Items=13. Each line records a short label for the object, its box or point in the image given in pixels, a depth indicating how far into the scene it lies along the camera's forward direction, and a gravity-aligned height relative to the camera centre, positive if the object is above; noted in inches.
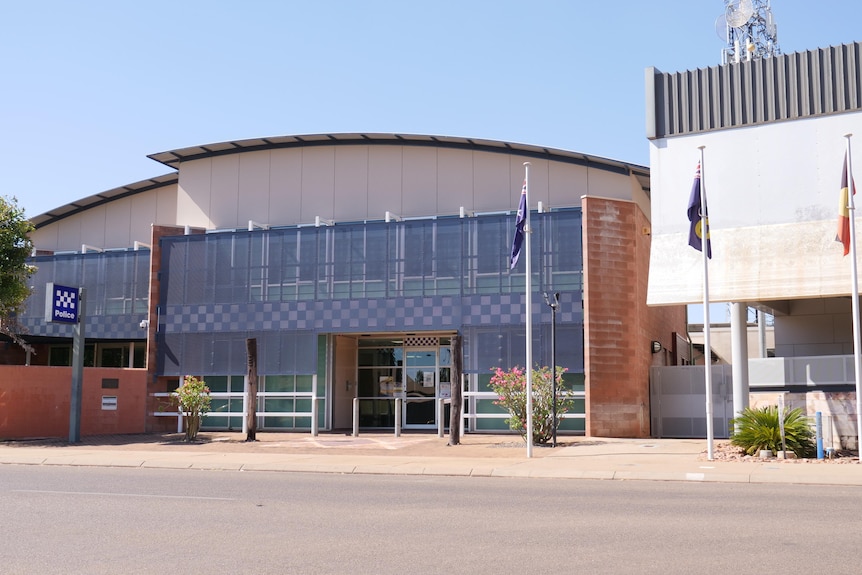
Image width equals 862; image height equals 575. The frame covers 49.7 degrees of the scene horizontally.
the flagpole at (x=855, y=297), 721.0 +66.5
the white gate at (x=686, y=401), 1089.4 -24.2
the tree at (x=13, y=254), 1028.5 +136.8
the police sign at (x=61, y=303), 1037.2 +83.2
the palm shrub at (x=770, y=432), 762.8 -42.2
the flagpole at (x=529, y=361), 813.2 +16.4
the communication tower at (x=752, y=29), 1596.9 +643.0
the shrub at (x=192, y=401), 1029.2 -25.7
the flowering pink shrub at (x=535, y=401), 932.0 -21.4
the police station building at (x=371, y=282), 1098.1 +123.9
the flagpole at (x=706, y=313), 751.7 +55.9
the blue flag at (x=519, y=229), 831.1 +134.4
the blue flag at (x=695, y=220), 786.8 +135.6
